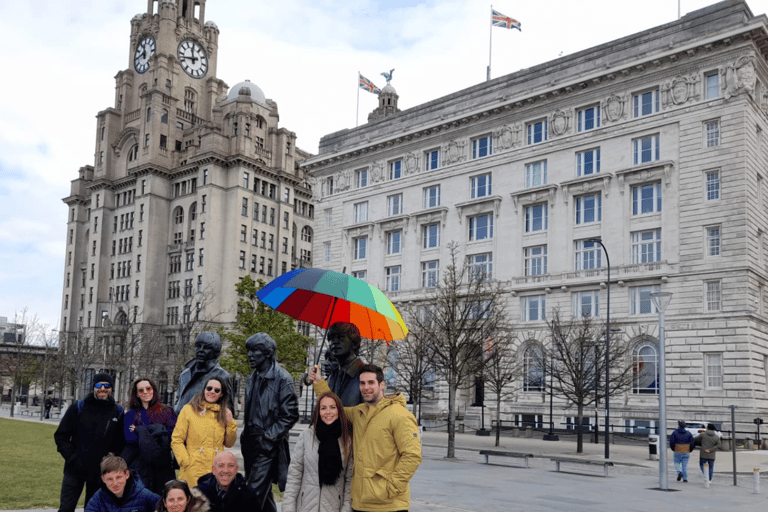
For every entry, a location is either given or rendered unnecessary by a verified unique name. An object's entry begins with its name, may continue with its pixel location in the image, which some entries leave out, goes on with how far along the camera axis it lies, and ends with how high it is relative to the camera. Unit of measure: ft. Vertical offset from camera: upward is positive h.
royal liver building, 294.25 +62.23
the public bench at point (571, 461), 83.08 -10.65
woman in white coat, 22.90 -3.25
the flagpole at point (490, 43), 212.84 +86.77
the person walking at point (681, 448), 75.56 -8.00
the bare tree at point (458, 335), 110.42 +3.80
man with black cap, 31.32 -3.50
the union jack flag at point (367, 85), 238.89 +83.56
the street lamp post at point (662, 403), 67.00 -3.30
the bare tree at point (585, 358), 131.13 +1.00
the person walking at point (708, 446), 73.51 -7.55
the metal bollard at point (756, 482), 66.69 -9.98
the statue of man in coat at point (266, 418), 28.32 -2.33
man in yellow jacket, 22.13 -2.63
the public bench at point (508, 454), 86.30 -10.59
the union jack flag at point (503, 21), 192.54 +84.32
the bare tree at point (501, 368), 136.48 -1.61
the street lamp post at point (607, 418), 102.47 -7.77
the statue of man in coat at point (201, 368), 30.91 -0.62
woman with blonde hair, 27.22 -2.82
